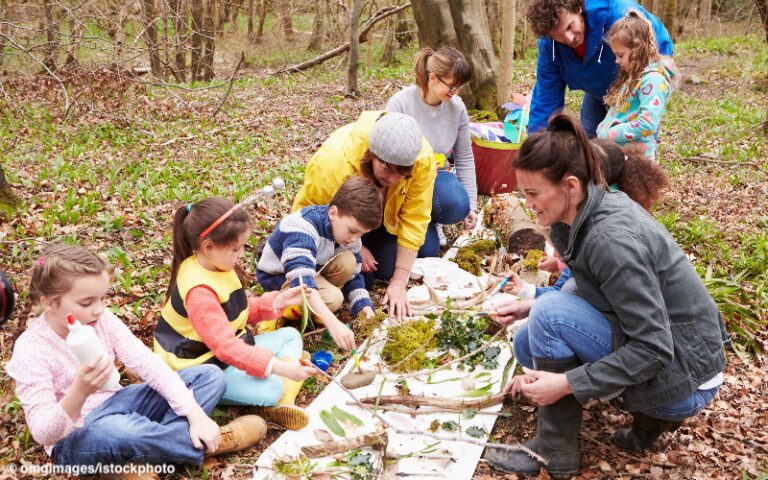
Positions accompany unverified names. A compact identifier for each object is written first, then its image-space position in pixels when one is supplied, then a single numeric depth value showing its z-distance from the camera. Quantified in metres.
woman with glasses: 3.67
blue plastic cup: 2.80
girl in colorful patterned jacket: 3.34
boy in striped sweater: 2.79
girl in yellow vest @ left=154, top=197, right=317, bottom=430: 2.33
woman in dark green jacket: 1.82
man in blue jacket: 3.48
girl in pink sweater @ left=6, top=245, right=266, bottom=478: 1.94
